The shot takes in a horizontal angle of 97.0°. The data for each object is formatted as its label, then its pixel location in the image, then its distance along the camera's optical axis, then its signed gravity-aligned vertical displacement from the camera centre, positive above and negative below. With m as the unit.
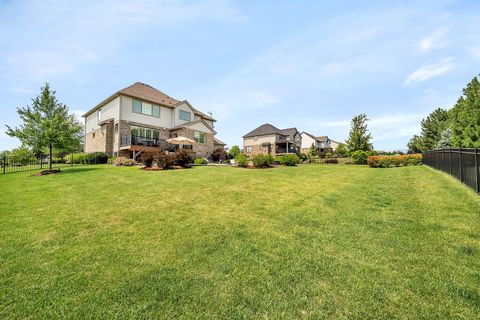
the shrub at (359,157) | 26.34 +0.43
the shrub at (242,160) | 18.17 +0.16
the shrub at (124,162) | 20.01 +0.13
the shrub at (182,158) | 17.12 +0.38
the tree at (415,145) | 42.28 +3.20
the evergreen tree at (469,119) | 13.24 +2.61
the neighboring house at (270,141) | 46.97 +4.78
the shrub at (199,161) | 22.21 +0.15
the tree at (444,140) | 24.42 +2.33
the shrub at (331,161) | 29.52 -0.02
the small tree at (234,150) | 34.41 +1.96
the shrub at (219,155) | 31.05 +1.05
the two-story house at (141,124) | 24.16 +5.04
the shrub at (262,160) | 17.73 +0.13
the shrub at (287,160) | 20.81 +0.13
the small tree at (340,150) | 42.18 +2.26
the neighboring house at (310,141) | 64.75 +6.18
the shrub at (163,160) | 15.97 +0.22
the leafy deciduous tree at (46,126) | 15.27 +2.81
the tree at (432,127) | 38.35 +6.15
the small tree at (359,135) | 32.44 +3.86
